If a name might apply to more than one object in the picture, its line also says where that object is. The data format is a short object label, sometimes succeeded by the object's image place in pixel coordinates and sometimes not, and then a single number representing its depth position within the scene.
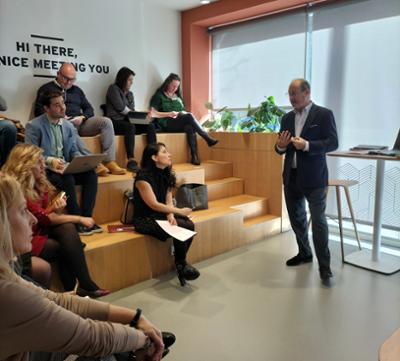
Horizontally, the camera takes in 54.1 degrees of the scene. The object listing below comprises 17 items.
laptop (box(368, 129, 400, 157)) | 2.94
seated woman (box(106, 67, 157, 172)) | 4.21
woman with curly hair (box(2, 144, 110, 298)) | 2.35
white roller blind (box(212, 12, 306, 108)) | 4.71
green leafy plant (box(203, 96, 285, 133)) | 4.50
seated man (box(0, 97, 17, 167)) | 3.22
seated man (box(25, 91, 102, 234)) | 2.98
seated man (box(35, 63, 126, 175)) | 3.93
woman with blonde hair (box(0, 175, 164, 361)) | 0.99
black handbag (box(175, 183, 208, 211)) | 3.78
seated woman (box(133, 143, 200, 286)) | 3.00
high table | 3.17
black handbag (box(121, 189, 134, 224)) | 3.31
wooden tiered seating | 2.91
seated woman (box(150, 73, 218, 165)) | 4.75
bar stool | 3.33
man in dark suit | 2.94
